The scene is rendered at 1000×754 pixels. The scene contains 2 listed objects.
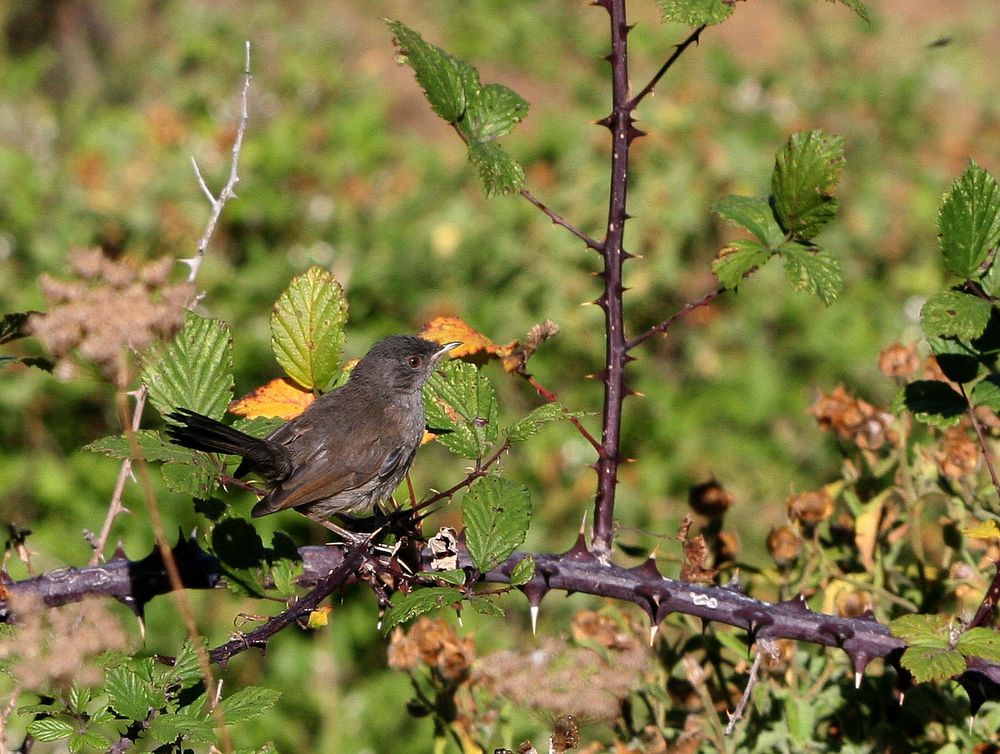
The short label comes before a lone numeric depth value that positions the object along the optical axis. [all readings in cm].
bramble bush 423
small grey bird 711
